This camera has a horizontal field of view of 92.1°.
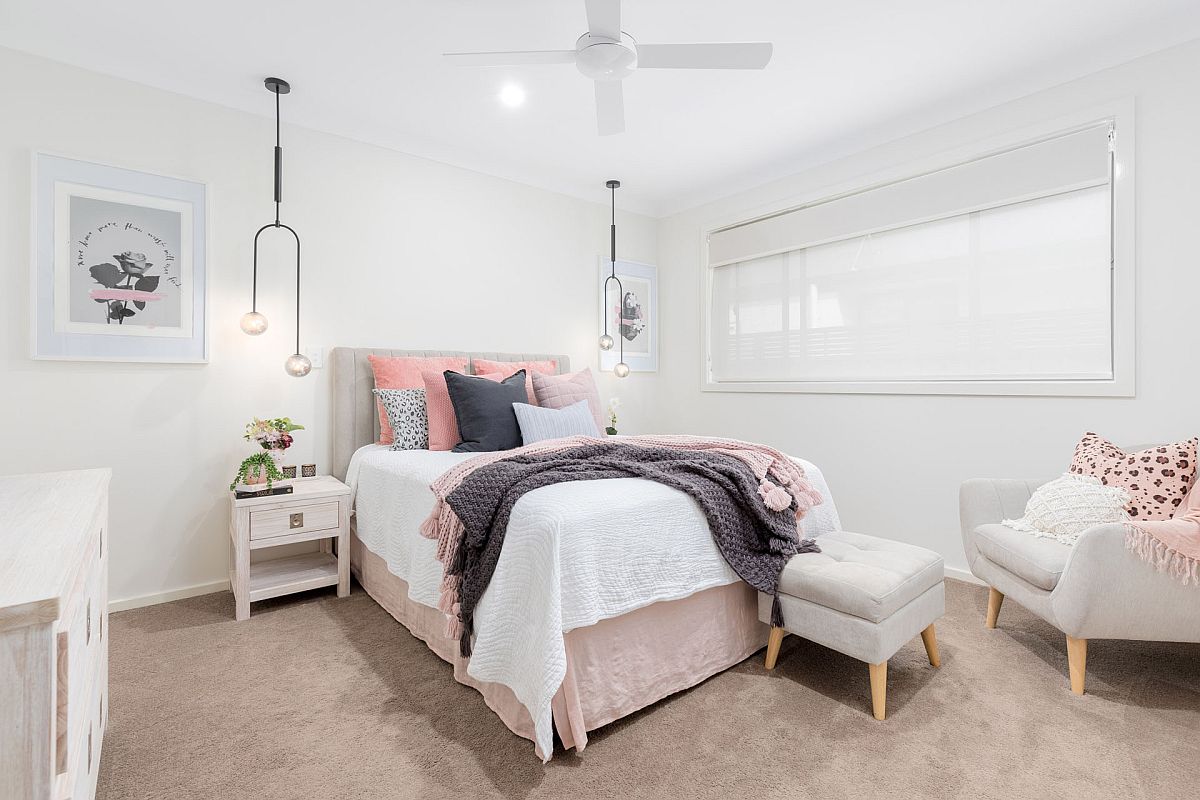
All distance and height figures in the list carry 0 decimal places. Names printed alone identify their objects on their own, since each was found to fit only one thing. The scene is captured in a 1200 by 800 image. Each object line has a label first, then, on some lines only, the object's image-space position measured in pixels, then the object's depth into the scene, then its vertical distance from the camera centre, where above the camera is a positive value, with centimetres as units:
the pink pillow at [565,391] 331 +4
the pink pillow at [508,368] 341 +19
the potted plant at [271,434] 276 -18
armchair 180 -63
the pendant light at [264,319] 284 +45
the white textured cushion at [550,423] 292 -13
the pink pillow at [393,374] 322 +13
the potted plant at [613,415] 398 -13
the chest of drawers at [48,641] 70 -34
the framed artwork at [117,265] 252 +60
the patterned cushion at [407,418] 304 -11
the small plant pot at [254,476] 276 -39
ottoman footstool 179 -66
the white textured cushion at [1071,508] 214 -41
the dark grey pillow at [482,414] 289 -9
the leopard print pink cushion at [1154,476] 211 -28
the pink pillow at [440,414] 300 -9
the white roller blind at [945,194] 271 +114
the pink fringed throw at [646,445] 188 -32
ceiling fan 212 +131
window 274 +67
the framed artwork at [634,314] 460 +69
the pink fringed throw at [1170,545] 176 -45
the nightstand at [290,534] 259 -64
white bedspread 155 -52
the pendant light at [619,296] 431 +82
